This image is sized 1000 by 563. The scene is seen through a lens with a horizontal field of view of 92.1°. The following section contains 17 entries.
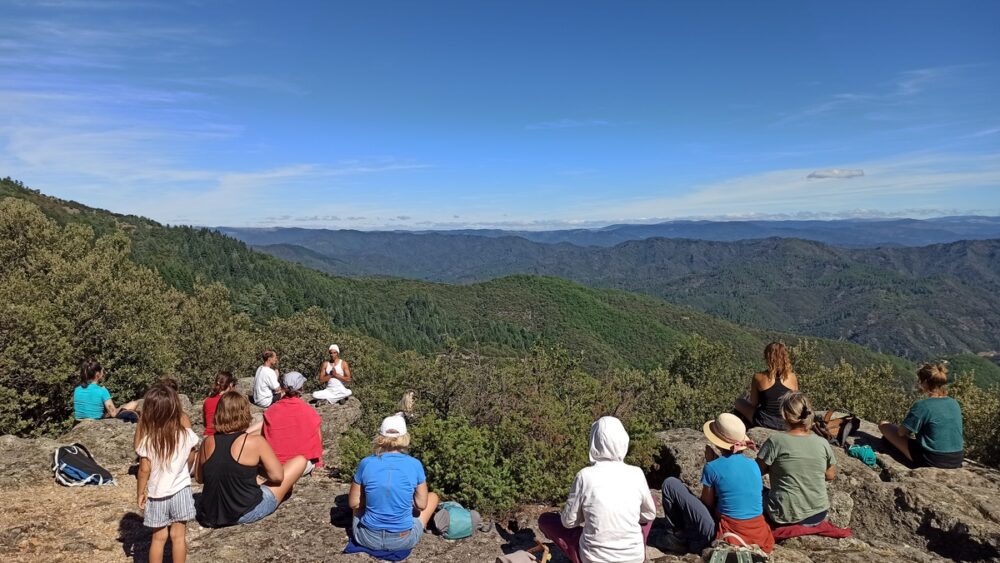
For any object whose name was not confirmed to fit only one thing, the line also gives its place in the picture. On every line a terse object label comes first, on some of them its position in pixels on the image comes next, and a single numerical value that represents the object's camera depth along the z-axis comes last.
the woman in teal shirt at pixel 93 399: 11.12
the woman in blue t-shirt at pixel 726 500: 5.72
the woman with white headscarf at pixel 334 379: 13.70
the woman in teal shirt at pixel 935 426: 8.15
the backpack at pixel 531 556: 5.51
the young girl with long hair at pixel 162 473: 5.49
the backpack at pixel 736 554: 5.06
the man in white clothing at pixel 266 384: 12.74
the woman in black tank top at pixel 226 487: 6.09
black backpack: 8.04
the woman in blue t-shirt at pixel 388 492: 5.88
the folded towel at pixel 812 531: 6.24
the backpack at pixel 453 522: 6.52
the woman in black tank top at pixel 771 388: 9.29
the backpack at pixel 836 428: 9.28
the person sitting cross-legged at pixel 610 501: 4.91
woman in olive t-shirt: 6.23
